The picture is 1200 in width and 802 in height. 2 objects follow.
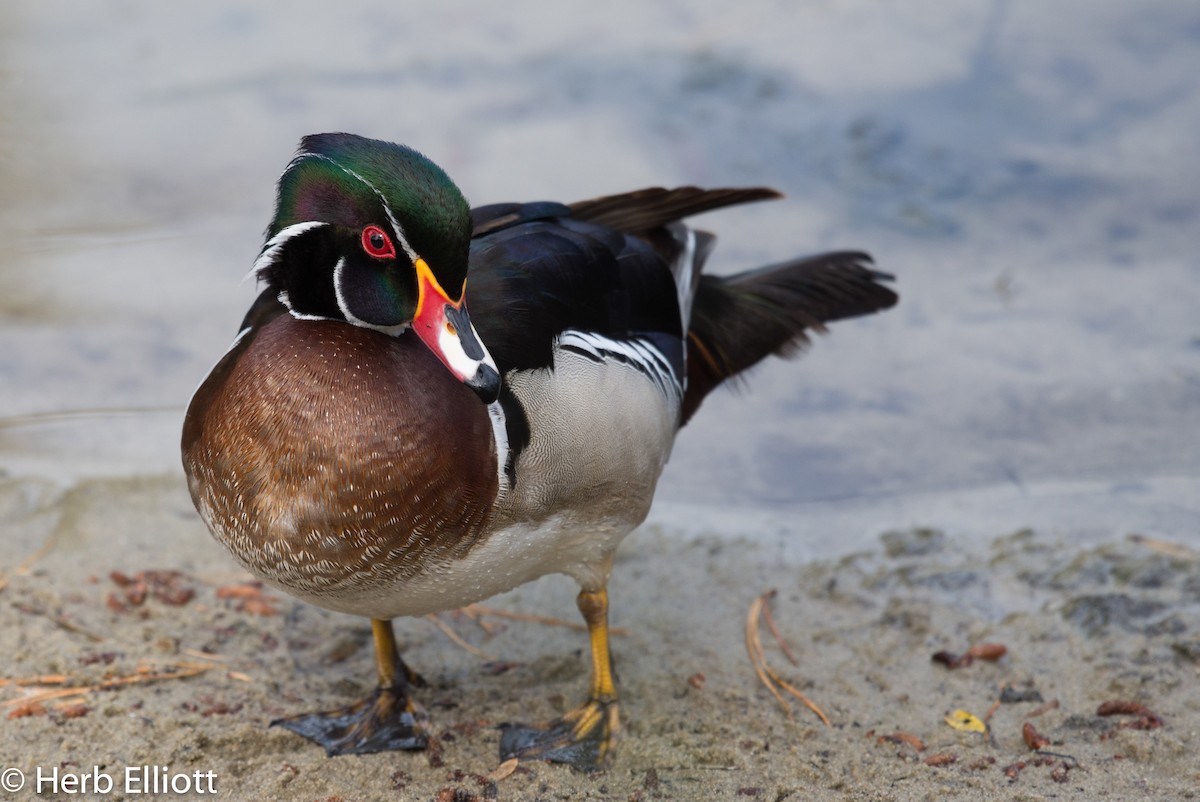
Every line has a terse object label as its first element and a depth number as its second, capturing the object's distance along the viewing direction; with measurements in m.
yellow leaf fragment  7.37
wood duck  6.02
